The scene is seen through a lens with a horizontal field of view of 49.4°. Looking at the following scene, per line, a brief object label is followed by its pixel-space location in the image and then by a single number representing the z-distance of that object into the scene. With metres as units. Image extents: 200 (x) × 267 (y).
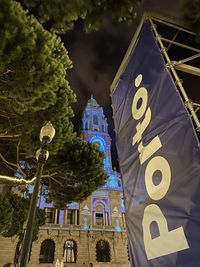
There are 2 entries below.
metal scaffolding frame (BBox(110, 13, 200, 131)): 3.88
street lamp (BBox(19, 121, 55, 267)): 3.58
